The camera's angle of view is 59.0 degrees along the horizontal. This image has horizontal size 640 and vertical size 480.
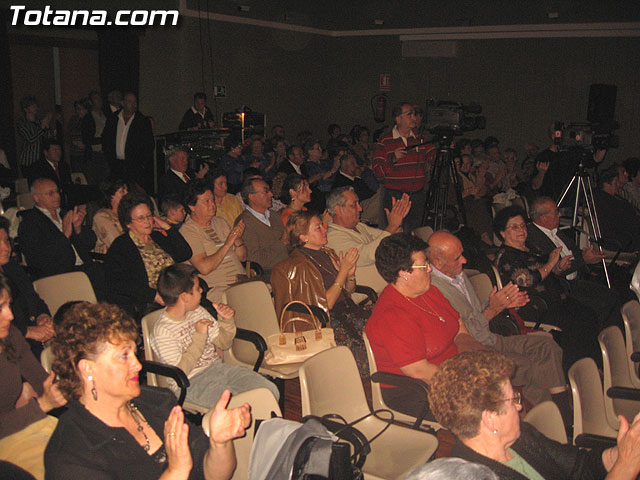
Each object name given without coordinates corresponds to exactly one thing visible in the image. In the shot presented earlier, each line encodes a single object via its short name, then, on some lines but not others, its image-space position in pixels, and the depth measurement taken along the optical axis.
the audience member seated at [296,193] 4.89
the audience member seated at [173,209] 4.31
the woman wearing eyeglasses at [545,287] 3.73
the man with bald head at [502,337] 3.05
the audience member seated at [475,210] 6.43
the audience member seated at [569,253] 4.11
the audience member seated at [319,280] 3.39
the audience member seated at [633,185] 6.61
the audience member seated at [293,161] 7.56
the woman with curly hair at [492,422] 1.78
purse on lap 2.94
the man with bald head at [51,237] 3.98
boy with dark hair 2.67
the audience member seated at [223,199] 5.03
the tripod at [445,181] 5.21
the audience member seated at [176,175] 5.58
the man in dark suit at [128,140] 7.05
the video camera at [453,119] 5.26
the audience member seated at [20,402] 1.90
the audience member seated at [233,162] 7.35
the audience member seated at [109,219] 4.15
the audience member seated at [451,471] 1.33
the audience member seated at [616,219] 5.62
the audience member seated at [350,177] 6.79
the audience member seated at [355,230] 4.04
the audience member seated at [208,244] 3.91
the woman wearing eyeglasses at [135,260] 3.57
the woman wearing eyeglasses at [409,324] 2.59
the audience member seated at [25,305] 2.93
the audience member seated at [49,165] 6.00
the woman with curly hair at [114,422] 1.65
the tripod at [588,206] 5.22
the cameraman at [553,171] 7.09
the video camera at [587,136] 5.35
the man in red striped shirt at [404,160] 5.48
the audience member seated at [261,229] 4.48
